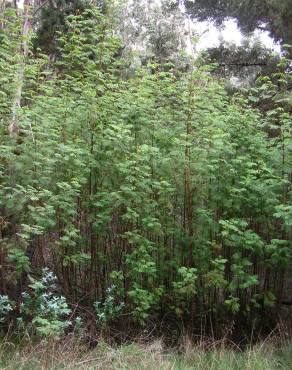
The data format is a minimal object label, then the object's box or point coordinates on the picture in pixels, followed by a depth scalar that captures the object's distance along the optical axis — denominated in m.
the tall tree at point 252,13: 10.18
